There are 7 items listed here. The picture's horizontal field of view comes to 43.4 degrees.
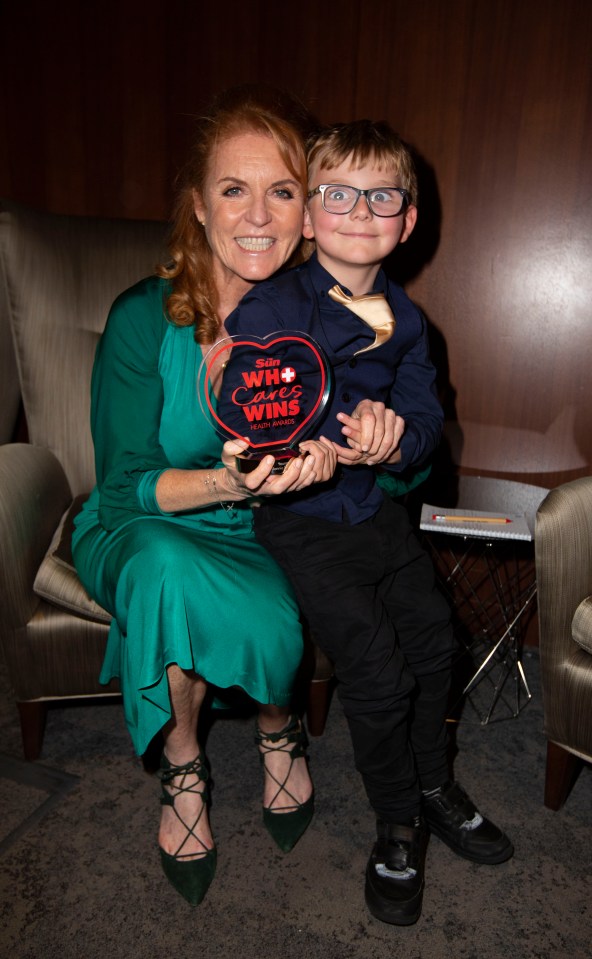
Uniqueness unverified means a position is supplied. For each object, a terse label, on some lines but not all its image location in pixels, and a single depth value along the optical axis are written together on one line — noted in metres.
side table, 1.91
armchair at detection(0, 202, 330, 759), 1.59
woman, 1.28
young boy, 1.31
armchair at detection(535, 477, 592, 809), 1.41
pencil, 1.64
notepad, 1.58
